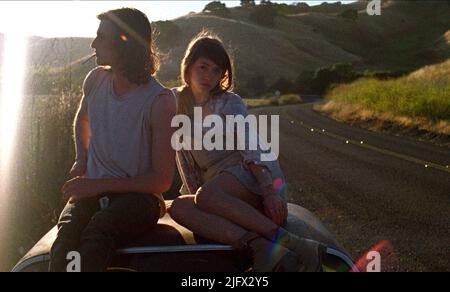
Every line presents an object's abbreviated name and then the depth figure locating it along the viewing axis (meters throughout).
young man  2.85
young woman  2.71
